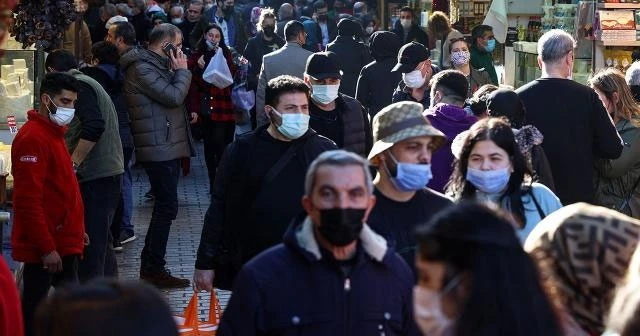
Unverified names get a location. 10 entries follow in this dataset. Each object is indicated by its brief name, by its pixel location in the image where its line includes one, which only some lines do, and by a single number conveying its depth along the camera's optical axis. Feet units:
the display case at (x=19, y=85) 53.03
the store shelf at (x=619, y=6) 64.63
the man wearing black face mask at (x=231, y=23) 104.32
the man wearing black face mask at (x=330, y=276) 22.16
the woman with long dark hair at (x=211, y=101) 66.72
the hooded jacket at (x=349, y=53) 70.31
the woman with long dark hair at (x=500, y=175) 29.17
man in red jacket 37.20
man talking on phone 49.86
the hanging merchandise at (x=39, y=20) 50.74
